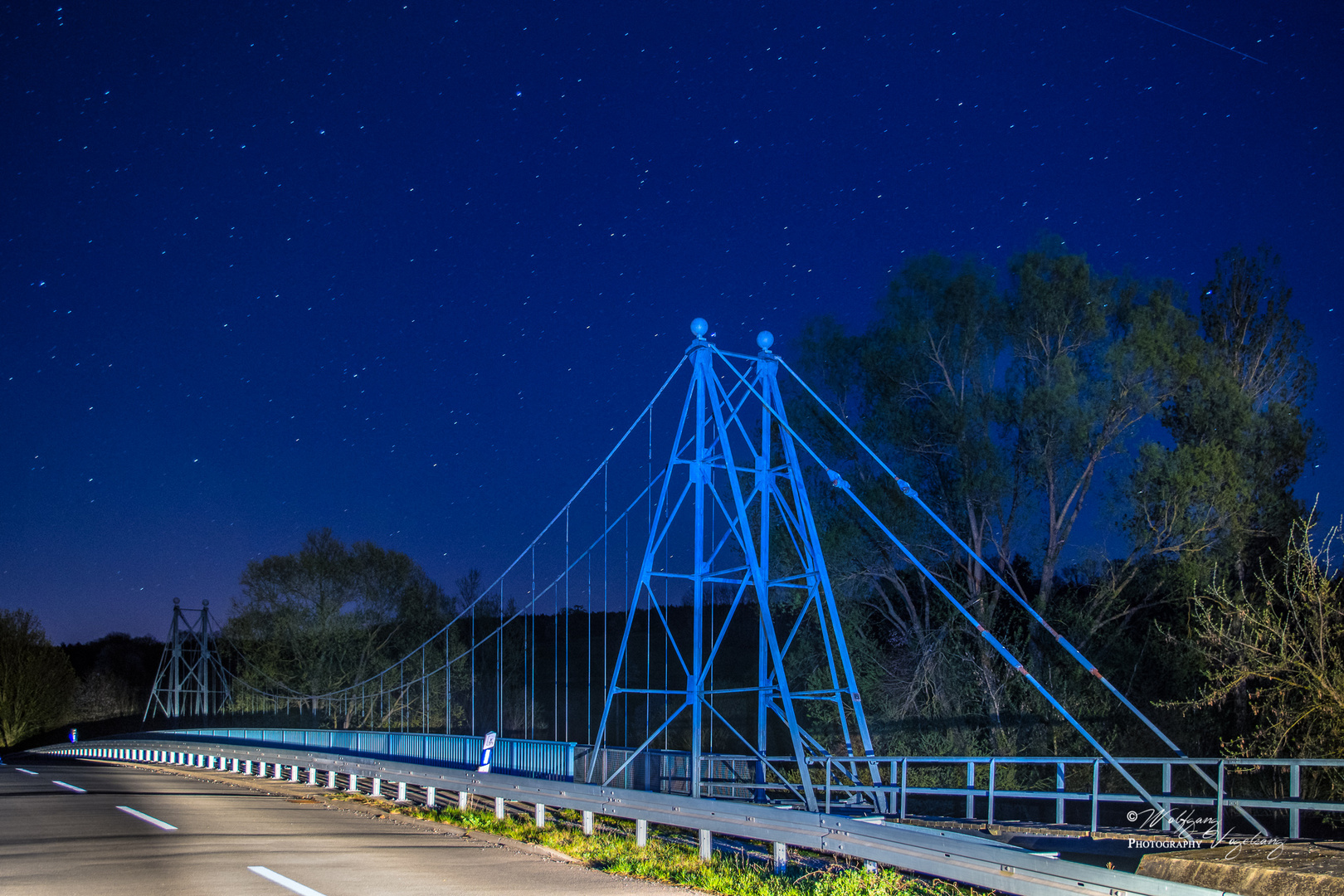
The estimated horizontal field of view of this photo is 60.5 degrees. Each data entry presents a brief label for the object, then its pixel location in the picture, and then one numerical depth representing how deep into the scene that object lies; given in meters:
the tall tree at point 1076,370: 25.74
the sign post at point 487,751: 15.95
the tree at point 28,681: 76.62
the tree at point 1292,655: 17.80
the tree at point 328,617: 55.72
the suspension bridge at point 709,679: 15.55
